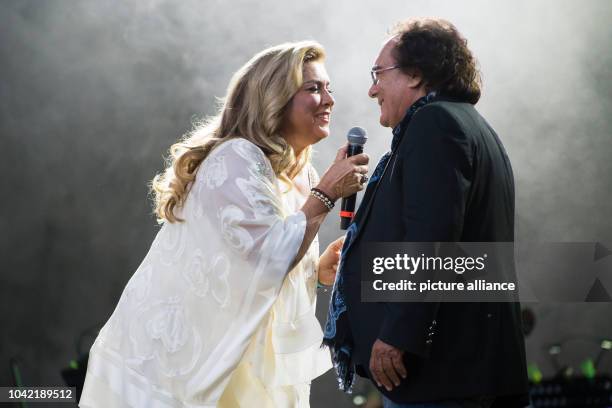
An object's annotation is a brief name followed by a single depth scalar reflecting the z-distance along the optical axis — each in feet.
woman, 22.04
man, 20.37
